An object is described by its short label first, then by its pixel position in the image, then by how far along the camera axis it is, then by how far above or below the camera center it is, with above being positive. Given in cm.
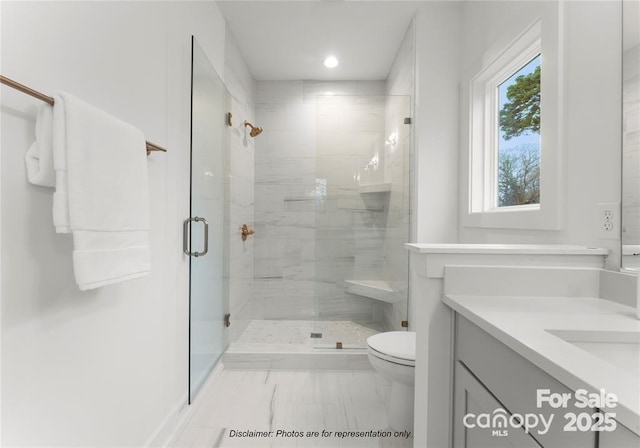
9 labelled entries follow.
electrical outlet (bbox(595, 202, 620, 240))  118 +1
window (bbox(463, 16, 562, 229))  153 +48
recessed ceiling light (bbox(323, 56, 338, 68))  307 +142
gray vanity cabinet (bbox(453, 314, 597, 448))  63 -37
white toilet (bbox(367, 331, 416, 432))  166 -71
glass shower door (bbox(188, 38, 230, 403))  188 +0
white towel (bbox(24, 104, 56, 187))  86 +16
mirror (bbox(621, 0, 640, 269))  110 +29
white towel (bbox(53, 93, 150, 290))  88 +8
